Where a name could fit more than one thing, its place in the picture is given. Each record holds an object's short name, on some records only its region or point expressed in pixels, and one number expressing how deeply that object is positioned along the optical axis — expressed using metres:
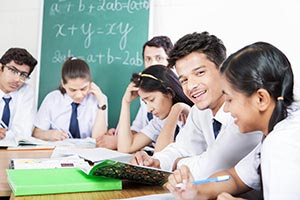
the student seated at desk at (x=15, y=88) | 2.85
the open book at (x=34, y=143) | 2.08
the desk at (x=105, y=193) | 1.10
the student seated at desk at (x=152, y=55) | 2.91
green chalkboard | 3.43
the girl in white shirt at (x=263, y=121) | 0.84
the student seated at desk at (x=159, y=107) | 1.96
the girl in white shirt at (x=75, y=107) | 2.88
